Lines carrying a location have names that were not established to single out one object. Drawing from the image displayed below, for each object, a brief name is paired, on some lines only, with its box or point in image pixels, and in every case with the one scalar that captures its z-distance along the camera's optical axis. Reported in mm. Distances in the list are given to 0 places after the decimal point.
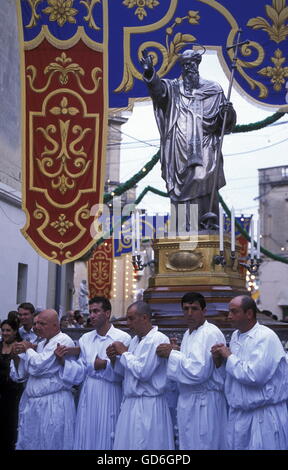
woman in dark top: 6219
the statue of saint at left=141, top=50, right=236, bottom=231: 7785
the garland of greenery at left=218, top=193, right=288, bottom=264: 12445
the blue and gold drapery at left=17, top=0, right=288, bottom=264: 8844
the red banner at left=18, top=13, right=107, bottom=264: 8781
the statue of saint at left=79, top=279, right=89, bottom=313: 19812
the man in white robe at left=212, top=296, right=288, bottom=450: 4664
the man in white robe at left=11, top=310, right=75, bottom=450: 5508
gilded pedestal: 7156
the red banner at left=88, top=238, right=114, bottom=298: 15531
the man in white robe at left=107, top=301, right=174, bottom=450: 5113
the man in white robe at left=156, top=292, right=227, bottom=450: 4938
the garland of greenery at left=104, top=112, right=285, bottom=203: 10530
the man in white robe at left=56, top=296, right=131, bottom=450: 5496
